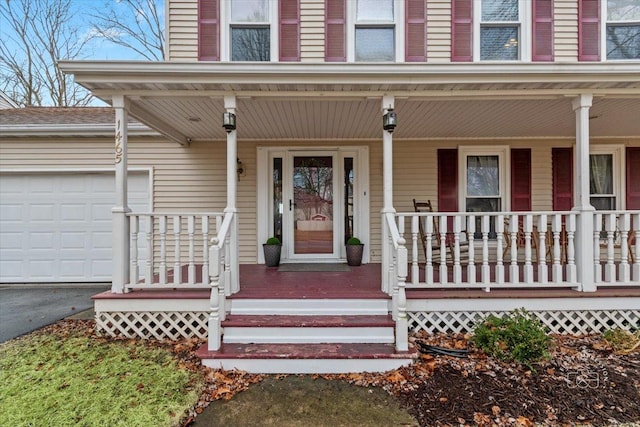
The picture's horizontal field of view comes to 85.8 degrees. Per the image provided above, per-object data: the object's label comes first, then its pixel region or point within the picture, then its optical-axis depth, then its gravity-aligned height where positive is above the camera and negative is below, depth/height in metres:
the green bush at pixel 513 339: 2.97 -1.09
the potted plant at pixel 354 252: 5.39 -0.53
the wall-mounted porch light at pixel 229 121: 3.60 +1.02
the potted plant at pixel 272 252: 5.39 -0.53
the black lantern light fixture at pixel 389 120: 3.57 +1.01
